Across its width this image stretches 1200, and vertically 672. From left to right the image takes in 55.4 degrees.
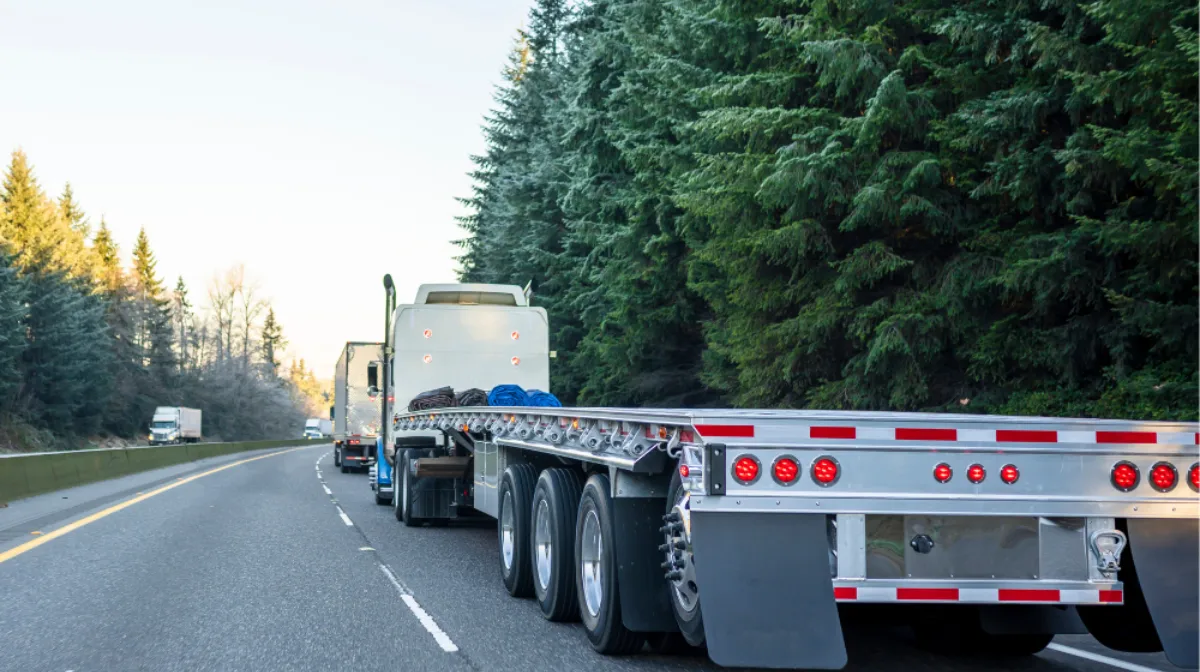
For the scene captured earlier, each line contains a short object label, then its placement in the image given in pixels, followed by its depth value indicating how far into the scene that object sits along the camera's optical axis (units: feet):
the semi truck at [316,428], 382.22
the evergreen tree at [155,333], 300.61
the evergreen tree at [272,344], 441.27
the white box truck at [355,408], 101.60
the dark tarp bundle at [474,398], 48.26
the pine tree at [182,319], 371.76
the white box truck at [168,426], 254.27
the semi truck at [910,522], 18.37
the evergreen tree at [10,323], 176.86
